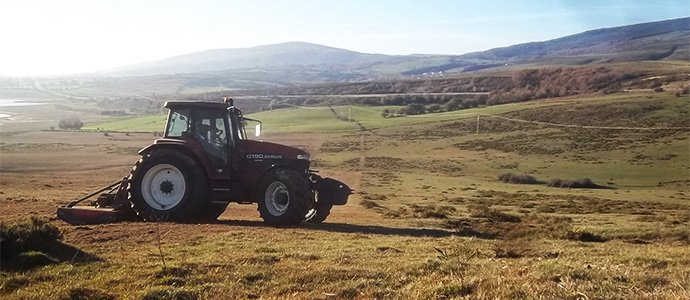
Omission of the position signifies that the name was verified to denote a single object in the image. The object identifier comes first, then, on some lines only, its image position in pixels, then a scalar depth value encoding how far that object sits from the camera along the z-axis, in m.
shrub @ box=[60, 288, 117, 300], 6.96
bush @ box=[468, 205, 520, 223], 18.42
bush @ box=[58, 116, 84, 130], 61.65
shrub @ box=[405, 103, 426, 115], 72.25
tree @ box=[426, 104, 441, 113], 71.75
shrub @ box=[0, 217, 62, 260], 8.98
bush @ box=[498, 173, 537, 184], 36.70
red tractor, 14.94
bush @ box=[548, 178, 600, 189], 34.47
